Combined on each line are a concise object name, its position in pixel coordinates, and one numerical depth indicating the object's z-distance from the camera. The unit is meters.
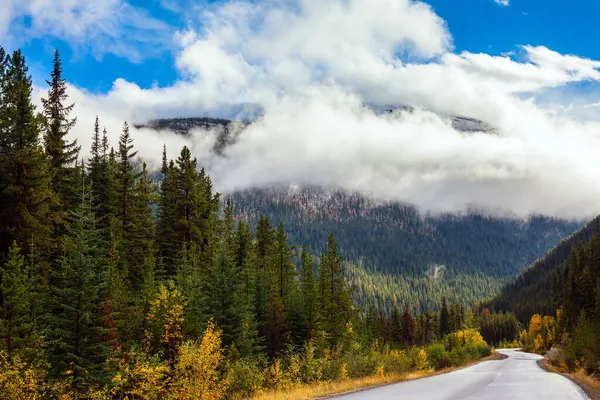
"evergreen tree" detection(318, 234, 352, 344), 55.72
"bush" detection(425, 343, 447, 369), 55.12
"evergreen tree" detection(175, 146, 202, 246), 57.12
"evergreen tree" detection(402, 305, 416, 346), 131.62
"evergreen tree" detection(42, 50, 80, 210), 43.59
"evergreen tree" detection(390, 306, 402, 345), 130.50
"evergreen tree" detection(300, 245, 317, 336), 53.94
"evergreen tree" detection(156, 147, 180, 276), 56.34
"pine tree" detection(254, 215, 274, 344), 51.06
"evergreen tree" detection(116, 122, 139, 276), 51.88
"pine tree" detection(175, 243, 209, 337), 34.72
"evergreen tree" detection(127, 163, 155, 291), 52.12
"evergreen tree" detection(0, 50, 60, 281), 33.91
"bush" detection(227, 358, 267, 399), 26.95
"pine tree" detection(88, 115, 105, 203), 50.59
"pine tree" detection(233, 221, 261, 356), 40.19
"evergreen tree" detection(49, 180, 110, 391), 23.97
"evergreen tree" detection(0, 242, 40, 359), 26.12
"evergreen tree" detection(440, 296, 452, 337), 151.49
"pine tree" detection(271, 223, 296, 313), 57.68
